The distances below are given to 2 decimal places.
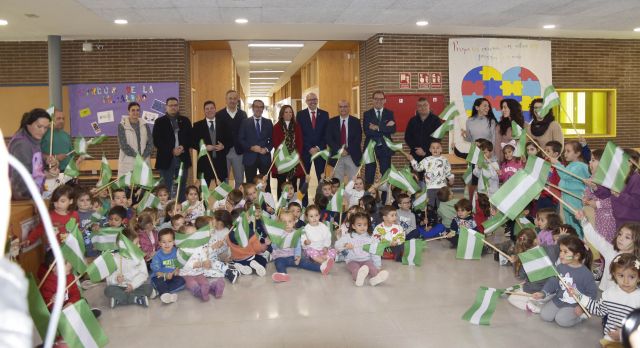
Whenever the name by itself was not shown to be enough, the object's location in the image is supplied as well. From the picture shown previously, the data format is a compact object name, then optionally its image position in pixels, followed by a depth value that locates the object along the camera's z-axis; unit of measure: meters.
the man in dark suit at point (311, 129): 7.84
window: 12.21
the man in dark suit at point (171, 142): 7.32
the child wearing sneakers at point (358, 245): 5.05
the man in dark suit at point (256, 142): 7.42
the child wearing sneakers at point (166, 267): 4.56
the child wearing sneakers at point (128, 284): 4.33
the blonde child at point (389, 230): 5.47
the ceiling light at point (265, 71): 19.31
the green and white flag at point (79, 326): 2.80
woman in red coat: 7.64
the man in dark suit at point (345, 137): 7.73
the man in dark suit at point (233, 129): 7.54
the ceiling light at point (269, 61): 16.05
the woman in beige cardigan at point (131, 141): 7.23
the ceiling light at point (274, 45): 12.24
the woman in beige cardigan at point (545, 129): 6.82
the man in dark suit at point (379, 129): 7.76
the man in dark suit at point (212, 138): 7.41
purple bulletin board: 10.78
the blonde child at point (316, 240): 5.28
